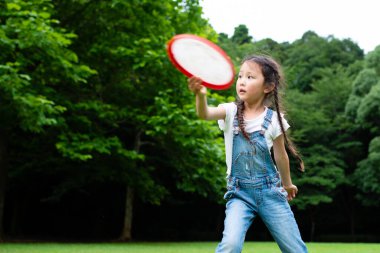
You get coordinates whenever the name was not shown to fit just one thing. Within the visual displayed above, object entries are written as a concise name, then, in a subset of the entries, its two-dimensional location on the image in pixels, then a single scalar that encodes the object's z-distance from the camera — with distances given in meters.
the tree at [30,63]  12.57
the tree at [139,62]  16.47
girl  3.75
